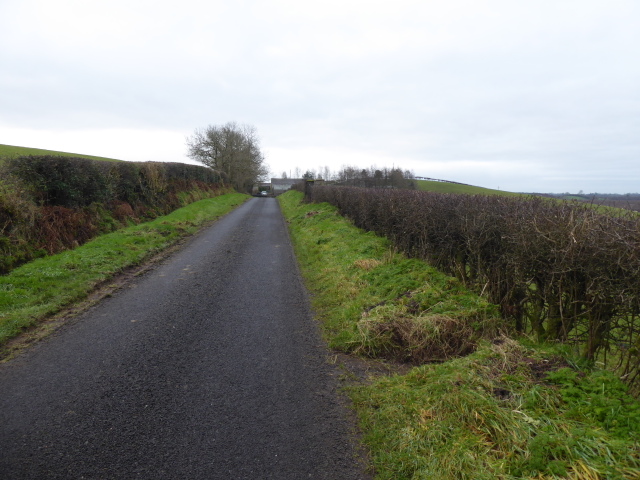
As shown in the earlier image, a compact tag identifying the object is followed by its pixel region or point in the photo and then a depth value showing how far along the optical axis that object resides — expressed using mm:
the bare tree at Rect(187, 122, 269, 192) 54750
